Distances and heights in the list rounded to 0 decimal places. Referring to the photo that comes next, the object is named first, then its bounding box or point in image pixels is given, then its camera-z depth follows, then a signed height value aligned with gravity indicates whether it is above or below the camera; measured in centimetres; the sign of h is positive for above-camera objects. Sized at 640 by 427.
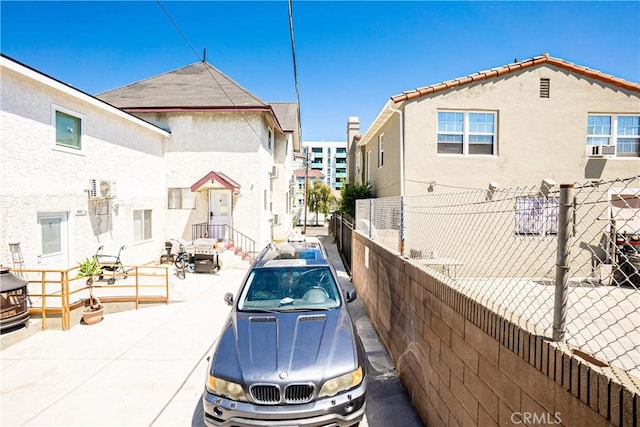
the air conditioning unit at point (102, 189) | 916 +37
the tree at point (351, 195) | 1550 +41
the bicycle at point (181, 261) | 1099 -208
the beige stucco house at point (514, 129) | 1048 +245
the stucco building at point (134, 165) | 725 +119
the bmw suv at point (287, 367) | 296 -157
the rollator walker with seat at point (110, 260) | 930 -177
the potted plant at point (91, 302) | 658 -211
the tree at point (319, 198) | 3519 +55
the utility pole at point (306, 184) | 2456 +155
